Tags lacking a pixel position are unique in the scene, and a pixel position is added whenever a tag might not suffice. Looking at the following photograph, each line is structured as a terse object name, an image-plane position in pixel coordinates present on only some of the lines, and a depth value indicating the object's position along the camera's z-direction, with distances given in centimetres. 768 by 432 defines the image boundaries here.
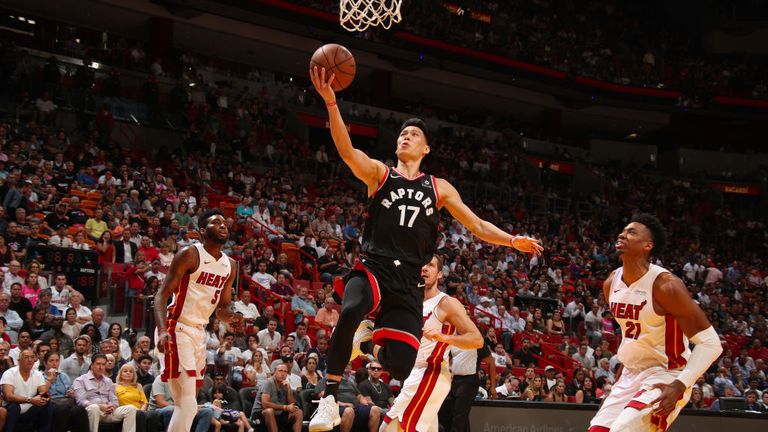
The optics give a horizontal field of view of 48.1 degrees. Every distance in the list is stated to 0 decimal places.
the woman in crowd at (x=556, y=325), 1909
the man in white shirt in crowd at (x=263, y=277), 1573
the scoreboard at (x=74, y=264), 1340
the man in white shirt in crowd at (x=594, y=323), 1953
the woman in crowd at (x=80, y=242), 1416
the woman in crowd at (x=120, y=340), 1171
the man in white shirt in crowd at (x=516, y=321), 1866
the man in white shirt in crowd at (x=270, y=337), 1349
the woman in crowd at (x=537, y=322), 1919
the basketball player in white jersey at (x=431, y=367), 767
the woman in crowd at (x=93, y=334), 1173
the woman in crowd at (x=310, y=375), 1212
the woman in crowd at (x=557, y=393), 1431
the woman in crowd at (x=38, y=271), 1264
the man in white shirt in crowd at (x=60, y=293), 1249
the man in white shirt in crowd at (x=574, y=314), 2033
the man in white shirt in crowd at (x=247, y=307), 1414
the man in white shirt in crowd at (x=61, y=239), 1410
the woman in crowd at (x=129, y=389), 1069
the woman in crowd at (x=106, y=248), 1440
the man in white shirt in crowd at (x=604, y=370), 1697
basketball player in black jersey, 566
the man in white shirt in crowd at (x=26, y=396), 967
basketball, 582
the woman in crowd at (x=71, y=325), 1188
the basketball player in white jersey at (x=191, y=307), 750
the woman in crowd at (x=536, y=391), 1412
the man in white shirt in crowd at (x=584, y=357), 1783
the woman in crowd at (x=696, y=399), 1545
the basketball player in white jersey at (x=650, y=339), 563
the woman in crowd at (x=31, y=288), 1243
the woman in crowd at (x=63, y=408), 994
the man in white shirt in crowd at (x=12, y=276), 1234
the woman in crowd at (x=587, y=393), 1484
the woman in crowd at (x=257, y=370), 1216
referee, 1077
